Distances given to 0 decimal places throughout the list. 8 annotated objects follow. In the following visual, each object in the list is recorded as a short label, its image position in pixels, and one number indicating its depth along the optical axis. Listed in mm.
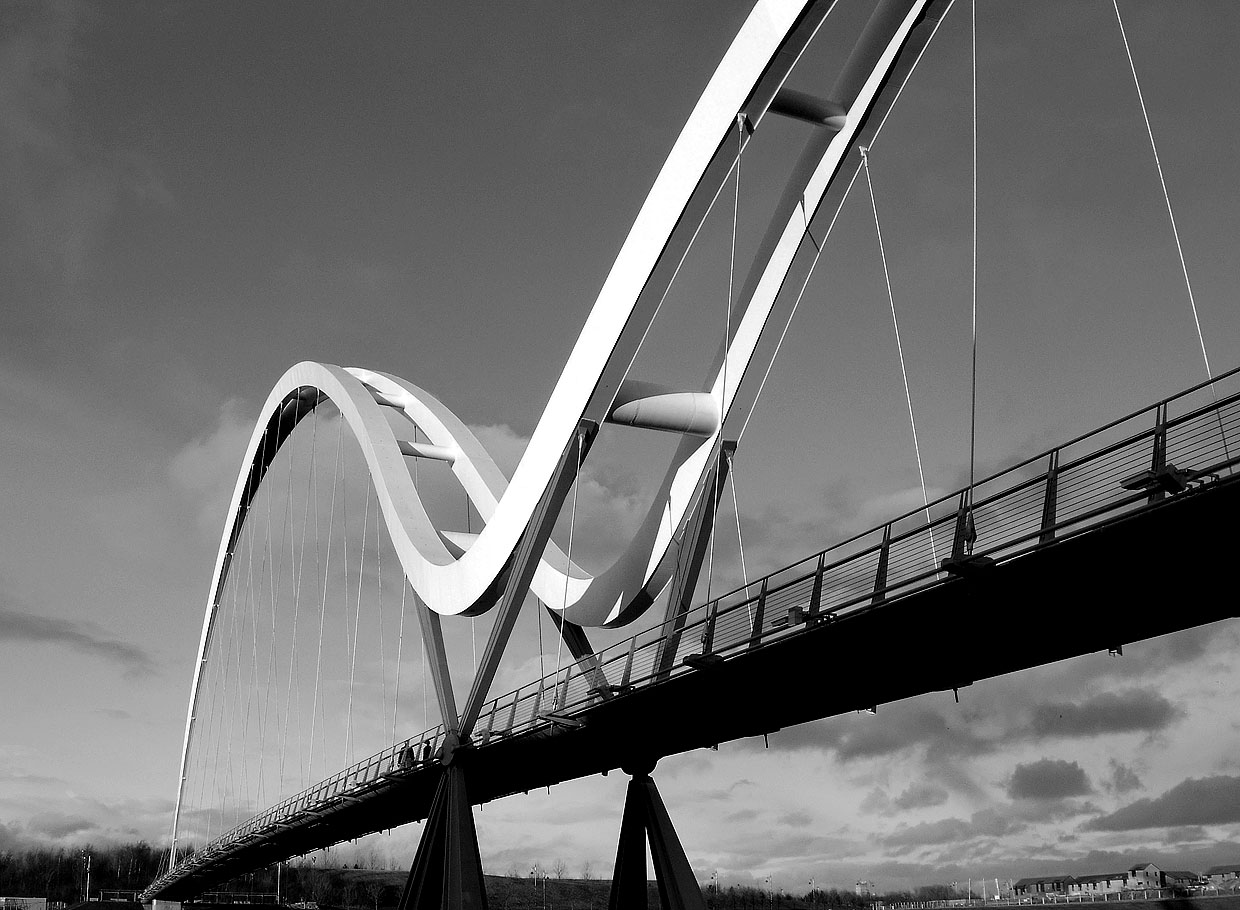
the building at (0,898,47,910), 82938
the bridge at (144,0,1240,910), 12664
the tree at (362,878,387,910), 124062
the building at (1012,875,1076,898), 115438
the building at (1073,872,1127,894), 109125
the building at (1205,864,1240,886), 106500
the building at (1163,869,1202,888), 109906
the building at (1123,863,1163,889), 109806
